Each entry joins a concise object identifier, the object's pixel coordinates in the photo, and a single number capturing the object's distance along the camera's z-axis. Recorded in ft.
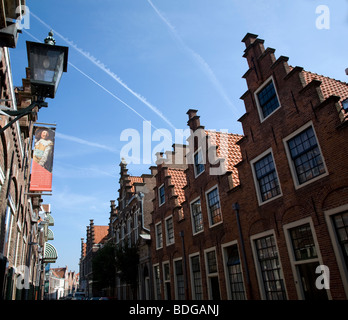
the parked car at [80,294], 188.19
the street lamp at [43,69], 14.55
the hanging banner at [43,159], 40.09
